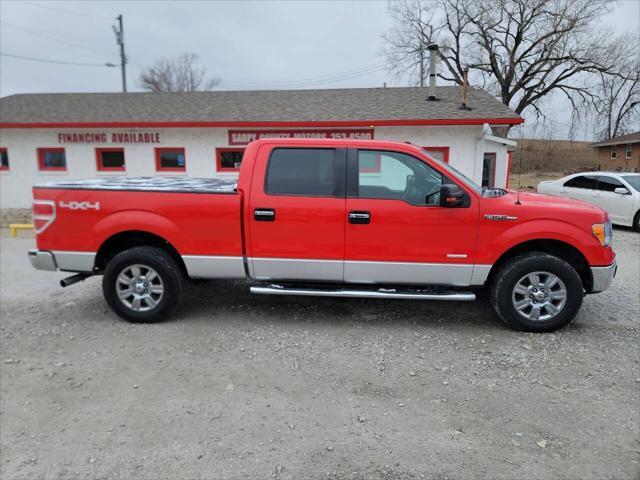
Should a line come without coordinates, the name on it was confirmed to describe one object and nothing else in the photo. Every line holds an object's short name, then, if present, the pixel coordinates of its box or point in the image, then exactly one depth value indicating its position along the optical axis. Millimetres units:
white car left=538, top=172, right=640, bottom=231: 11281
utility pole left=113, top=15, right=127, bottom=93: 29797
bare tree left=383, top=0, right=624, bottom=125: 30922
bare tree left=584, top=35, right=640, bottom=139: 31141
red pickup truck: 4598
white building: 12859
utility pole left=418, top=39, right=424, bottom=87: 34616
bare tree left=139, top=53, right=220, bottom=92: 52125
